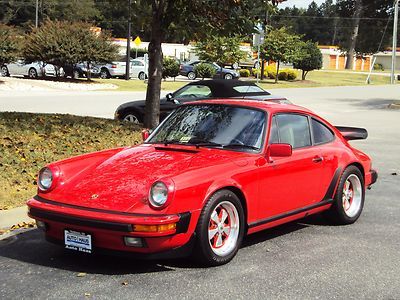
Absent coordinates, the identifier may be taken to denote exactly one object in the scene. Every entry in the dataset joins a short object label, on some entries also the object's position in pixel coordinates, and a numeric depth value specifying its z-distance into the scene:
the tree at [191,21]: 10.41
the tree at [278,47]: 42.56
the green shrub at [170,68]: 38.66
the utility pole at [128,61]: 37.79
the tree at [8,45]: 27.75
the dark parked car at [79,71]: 33.19
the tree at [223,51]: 41.81
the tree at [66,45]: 30.31
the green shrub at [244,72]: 50.53
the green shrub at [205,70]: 40.78
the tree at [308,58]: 47.12
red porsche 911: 4.34
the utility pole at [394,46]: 49.39
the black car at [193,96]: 13.88
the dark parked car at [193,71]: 41.47
